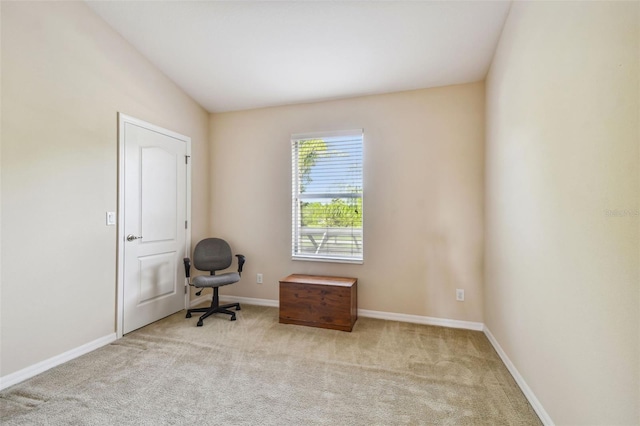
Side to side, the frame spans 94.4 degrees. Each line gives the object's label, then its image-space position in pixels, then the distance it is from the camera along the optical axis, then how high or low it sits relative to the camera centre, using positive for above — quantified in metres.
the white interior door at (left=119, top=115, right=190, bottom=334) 2.95 -0.07
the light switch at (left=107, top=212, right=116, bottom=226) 2.76 -0.02
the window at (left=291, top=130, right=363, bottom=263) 3.51 +0.23
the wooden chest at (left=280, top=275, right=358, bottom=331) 3.06 -0.93
